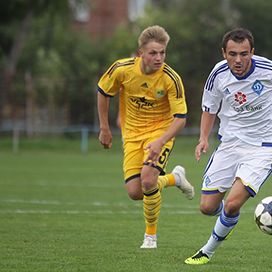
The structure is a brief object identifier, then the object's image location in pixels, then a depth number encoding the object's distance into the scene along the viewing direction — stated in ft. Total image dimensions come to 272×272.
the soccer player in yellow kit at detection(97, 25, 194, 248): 55.98
